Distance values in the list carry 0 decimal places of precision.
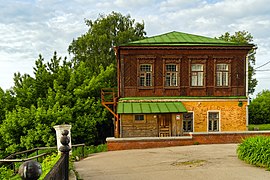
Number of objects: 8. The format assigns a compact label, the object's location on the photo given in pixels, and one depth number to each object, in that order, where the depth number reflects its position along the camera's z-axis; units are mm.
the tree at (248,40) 40616
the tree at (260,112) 34062
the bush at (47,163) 7507
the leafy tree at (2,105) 24469
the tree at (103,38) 36250
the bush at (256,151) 10953
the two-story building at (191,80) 22953
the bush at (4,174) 6544
